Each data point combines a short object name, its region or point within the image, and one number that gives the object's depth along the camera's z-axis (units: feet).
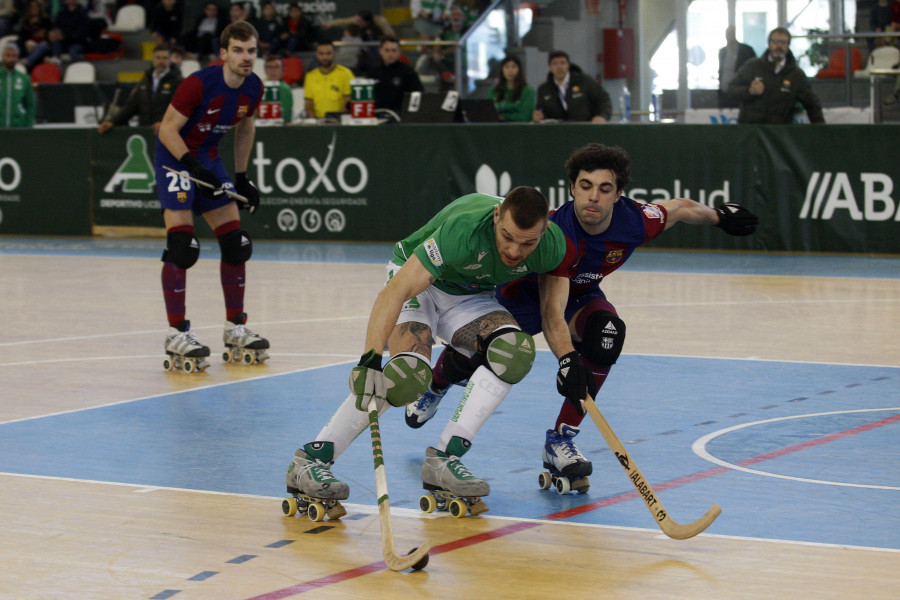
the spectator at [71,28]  84.12
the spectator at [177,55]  64.49
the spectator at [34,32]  83.05
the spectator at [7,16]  86.74
